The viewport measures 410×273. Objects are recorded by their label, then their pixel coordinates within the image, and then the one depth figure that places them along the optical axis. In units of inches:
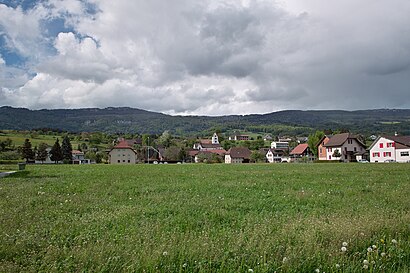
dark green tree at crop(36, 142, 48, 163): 4524.1
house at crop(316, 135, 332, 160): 4105.3
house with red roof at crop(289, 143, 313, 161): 4931.1
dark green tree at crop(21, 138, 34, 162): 4252.5
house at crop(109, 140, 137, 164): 4678.6
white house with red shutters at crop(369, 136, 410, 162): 3265.3
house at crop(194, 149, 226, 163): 4170.8
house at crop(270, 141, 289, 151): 6712.6
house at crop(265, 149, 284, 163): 5703.7
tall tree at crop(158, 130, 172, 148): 6200.8
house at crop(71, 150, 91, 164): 5036.9
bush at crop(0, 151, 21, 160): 3538.9
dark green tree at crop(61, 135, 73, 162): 4721.5
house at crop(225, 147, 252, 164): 5012.3
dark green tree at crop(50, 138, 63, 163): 4532.5
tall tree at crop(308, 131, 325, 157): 4466.0
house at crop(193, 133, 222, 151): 6973.4
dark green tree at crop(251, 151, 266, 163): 4603.8
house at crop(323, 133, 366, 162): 3772.1
